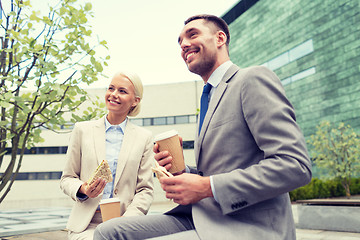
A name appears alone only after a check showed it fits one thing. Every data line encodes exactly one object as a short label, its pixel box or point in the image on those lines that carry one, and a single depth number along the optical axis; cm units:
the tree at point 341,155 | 1515
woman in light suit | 257
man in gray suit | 137
